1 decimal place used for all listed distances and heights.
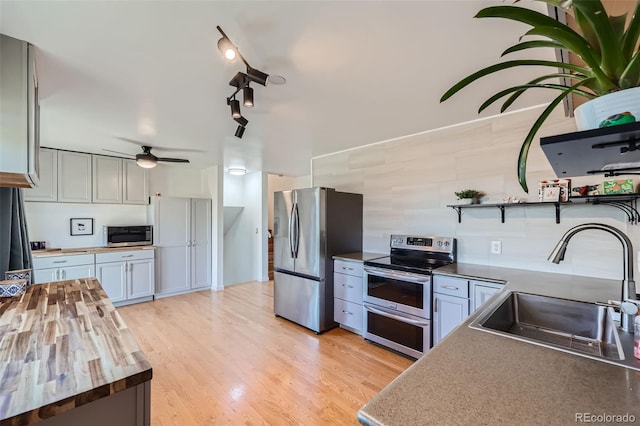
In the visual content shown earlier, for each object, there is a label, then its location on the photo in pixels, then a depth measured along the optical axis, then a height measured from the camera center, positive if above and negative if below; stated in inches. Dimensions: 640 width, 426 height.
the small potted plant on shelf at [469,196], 105.0 +6.3
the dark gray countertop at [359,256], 123.1 -20.3
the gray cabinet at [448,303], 89.7 -30.0
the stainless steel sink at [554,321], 46.4 -21.2
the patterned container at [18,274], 75.0 -16.9
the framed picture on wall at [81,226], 165.9 -7.8
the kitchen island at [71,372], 32.1 -21.2
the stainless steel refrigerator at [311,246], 129.8 -16.2
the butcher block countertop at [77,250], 143.7 -21.0
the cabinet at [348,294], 123.0 -37.1
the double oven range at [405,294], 99.4 -30.9
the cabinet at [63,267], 139.6 -28.4
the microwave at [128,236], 170.4 -14.3
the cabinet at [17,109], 58.2 +22.3
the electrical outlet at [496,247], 101.7 -12.6
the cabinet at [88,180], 151.1 +20.0
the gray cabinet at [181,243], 181.6 -20.3
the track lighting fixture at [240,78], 56.4 +32.8
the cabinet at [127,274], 159.0 -36.5
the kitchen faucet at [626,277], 39.2 -9.7
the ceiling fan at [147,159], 137.2 +26.9
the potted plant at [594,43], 20.2 +13.3
